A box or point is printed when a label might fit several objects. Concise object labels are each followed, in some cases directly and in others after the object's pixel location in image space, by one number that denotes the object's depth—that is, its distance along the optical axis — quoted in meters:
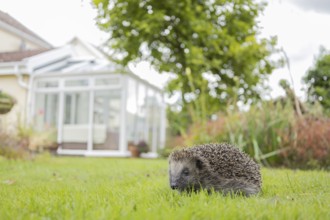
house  16.30
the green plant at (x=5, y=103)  7.69
